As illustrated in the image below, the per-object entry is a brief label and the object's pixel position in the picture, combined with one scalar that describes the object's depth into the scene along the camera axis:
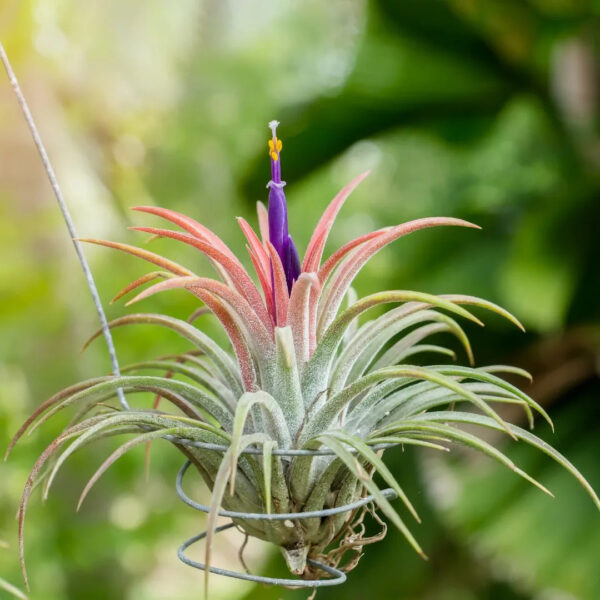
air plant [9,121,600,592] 0.40
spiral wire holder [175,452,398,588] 0.40
